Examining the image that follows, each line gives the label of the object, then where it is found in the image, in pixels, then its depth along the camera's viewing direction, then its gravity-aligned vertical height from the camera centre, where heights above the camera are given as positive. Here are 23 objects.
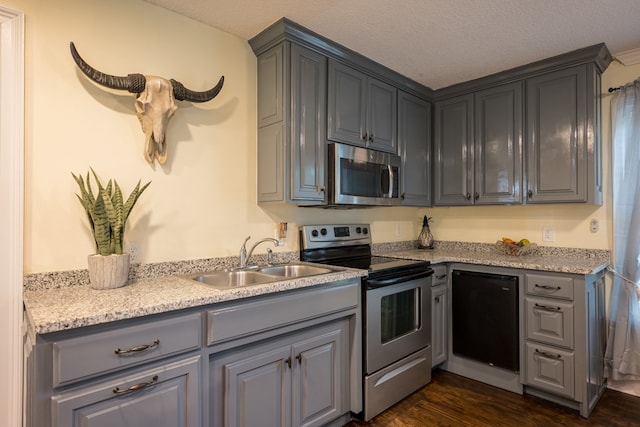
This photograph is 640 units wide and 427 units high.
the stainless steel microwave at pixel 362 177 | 2.31 +0.28
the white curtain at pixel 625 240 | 2.38 -0.18
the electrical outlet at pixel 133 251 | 1.80 -0.18
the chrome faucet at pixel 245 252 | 2.19 -0.23
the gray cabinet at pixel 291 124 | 2.12 +0.57
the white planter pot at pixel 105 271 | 1.55 -0.24
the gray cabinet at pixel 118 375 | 1.12 -0.56
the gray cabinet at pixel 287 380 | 1.55 -0.81
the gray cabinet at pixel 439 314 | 2.69 -0.77
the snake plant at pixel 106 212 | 1.58 +0.02
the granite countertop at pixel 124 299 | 1.15 -0.33
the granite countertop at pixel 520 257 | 2.32 -0.33
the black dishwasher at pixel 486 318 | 2.47 -0.76
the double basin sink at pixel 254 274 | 2.00 -0.35
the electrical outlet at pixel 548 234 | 2.84 -0.16
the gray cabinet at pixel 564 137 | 2.43 +0.56
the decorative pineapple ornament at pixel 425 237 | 3.48 -0.22
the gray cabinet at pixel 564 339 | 2.19 -0.81
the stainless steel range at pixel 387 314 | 2.12 -0.65
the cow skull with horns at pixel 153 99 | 1.71 +0.60
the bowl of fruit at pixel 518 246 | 2.78 -0.25
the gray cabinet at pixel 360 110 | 2.35 +0.77
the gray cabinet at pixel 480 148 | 2.78 +0.57
